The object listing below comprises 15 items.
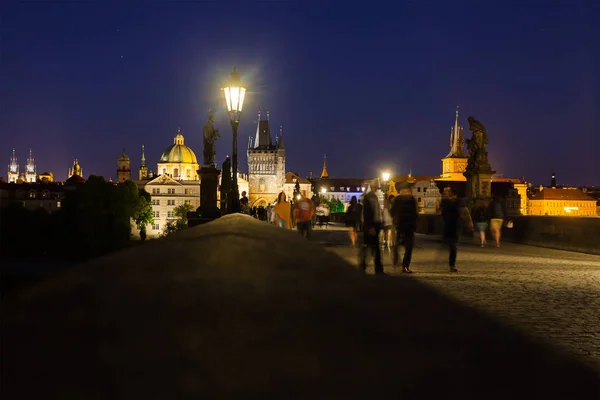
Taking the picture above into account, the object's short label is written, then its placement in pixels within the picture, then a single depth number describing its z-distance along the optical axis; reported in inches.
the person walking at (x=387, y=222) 695.7
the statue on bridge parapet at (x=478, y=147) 1155.9
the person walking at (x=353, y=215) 710.4
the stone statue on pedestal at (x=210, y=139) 1044.7
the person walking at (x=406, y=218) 543.2
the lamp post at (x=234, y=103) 788.0
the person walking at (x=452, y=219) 574.9
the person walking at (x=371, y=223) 512.1
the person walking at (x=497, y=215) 971.3
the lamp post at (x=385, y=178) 2134.8
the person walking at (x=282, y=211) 825.1
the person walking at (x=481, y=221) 989.8
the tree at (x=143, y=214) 4778.5
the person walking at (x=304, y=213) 749.3
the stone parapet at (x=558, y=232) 871.1
